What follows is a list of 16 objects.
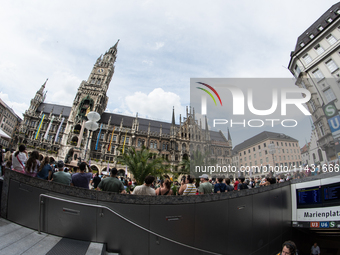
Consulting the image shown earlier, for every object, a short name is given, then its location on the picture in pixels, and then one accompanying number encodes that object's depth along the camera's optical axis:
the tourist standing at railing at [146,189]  5.04
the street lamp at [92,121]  12.06
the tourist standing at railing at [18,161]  5.57
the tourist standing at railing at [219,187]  7.37
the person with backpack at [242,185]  8.30
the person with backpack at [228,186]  7.95
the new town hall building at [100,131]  49.94
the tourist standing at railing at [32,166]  5.08
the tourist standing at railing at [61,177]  5.00
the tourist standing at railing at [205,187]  6.55
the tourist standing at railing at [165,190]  5.55
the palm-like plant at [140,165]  20.09
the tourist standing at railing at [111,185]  5.03
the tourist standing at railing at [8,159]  6.66
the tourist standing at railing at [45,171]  5.27
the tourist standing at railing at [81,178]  5.15
